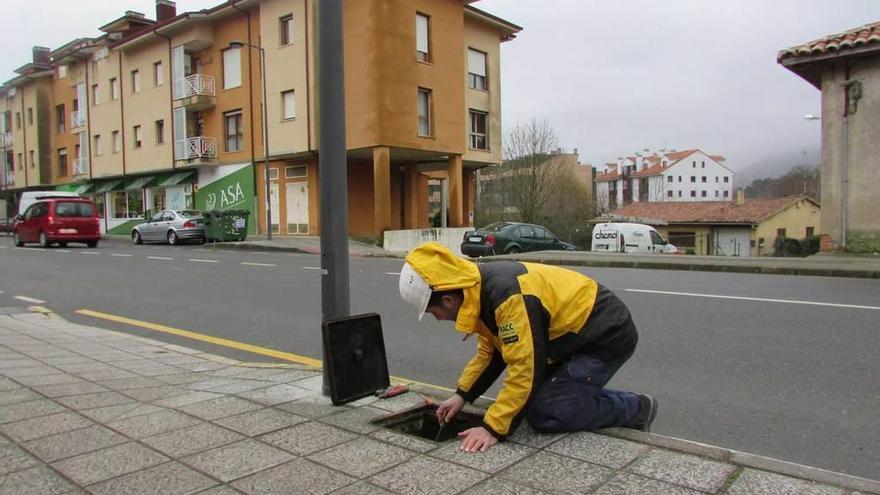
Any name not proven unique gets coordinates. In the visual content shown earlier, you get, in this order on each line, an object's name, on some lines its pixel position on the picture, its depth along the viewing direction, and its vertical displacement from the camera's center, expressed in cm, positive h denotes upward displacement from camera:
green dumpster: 2370 +6
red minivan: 2166 +24
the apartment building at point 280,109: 2414 +543
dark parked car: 2155 -62
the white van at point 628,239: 2484 -74
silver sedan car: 2431 +2
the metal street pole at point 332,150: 385 +47
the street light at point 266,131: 2465 +385
